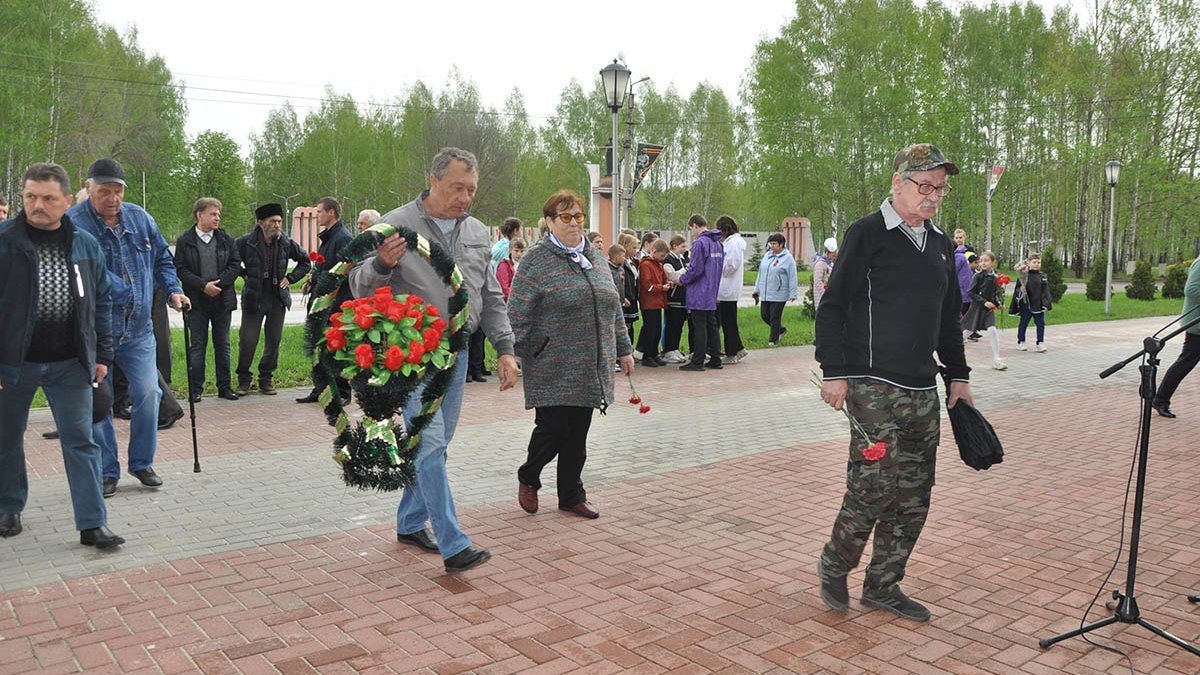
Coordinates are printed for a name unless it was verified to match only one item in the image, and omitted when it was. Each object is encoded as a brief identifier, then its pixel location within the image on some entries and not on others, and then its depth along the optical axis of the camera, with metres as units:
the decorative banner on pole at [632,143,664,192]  19.62
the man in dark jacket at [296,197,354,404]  9.92
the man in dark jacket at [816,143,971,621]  4.09
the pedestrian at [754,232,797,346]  16.31
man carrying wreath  4.68
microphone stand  3.81
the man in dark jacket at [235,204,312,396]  10.52
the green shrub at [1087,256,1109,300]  31.06
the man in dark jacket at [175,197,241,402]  9.78
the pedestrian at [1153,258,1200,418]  8.51
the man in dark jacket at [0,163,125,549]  5.00
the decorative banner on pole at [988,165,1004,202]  32.22
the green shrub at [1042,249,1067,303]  29.69
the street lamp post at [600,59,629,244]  16.83
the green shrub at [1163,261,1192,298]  32.56
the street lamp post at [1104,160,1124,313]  27.97
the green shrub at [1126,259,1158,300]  31.44
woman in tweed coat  5.73
